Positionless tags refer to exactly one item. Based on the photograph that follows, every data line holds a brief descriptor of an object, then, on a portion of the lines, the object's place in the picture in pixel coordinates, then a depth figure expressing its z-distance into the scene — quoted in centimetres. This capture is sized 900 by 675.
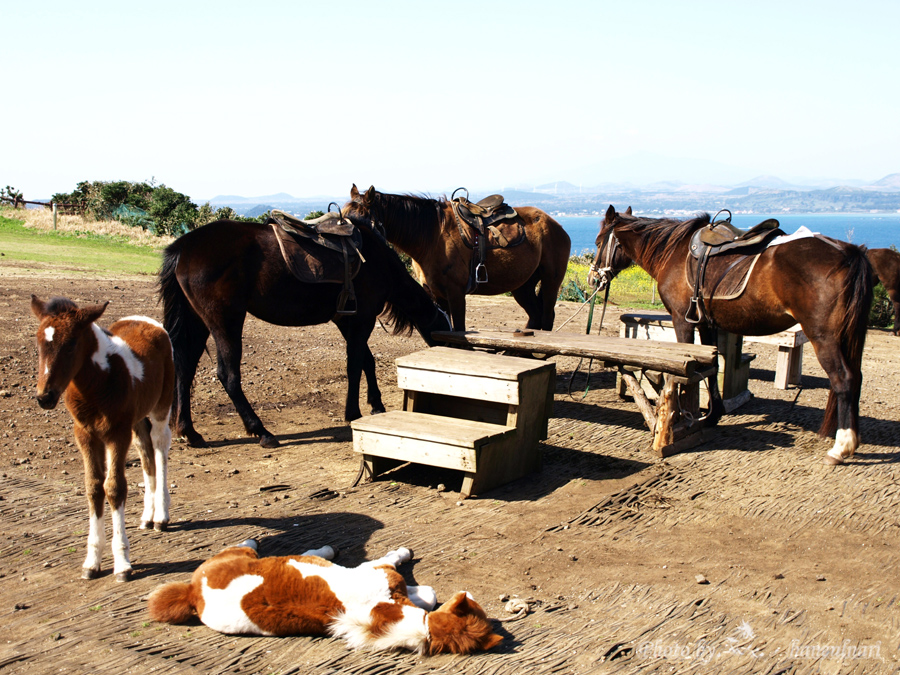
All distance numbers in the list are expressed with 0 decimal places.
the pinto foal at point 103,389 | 370
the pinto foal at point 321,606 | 332
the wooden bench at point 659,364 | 643
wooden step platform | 547
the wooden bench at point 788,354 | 882
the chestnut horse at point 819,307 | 607
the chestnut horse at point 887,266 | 1123
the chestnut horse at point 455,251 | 812
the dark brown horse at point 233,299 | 650
